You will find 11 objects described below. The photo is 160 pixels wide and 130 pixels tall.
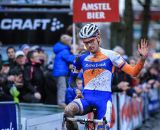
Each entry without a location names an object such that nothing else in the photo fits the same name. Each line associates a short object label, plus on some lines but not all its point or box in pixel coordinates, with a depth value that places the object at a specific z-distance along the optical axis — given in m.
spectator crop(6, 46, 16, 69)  13.89
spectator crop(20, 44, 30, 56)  15.32
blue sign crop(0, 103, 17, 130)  9.15
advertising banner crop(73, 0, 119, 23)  14.48
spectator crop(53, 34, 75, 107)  14.42
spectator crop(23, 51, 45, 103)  13.46
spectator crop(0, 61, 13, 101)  12.02
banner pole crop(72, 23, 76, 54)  14.77
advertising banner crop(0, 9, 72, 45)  19.27
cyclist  9.73
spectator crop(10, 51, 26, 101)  13.17
